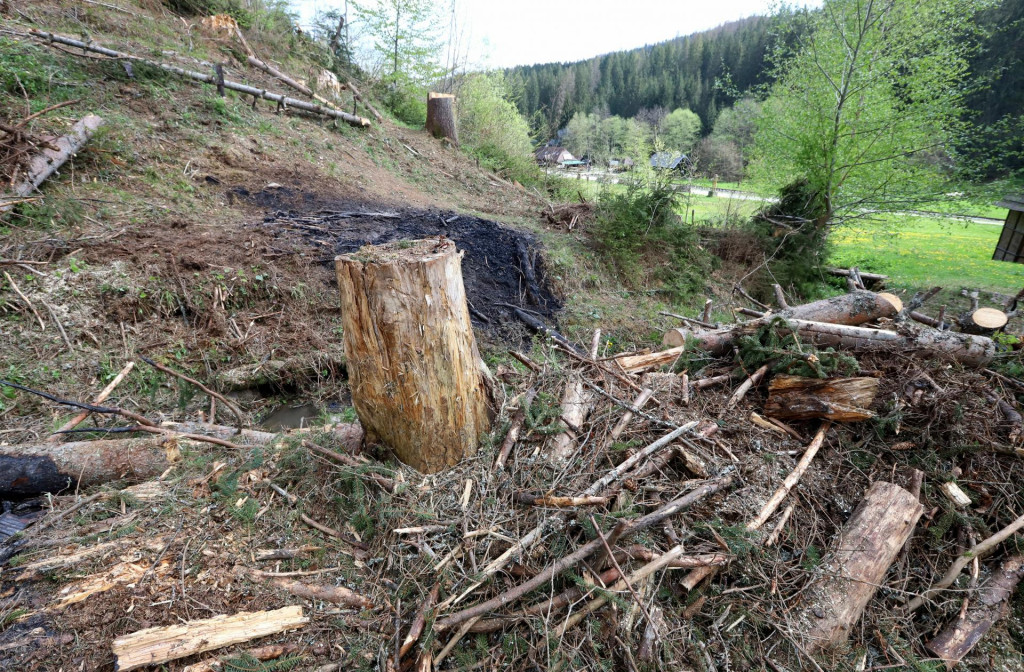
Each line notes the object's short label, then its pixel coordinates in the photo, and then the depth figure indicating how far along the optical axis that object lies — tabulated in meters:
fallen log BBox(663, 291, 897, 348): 4.07
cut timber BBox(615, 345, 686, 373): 3.79
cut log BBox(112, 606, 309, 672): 1.83
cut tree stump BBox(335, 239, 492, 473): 2.41
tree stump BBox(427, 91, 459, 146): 16.02
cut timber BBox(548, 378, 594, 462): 2.77
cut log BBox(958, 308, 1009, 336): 4.55
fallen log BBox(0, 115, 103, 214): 5.69
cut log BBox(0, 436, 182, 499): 2.81
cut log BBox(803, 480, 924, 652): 2.36
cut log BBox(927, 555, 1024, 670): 2.49
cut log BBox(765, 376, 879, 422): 3.14
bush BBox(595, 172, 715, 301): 9.73
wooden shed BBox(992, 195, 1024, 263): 14.36
